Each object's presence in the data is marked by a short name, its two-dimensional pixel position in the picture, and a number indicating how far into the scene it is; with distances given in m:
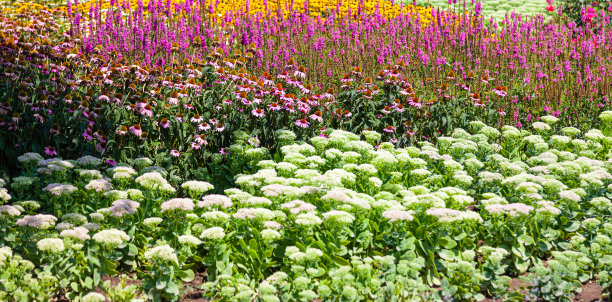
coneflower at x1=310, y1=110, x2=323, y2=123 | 5.92
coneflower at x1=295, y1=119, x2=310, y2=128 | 5.87
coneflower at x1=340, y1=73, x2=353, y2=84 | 6.51
